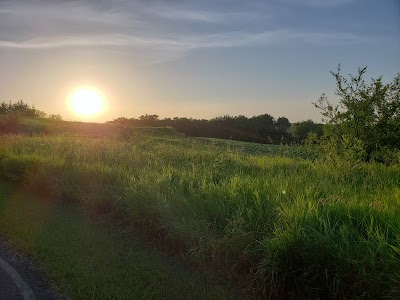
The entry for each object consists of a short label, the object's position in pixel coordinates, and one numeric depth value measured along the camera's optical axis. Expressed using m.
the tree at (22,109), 54.80
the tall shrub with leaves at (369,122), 13.23
